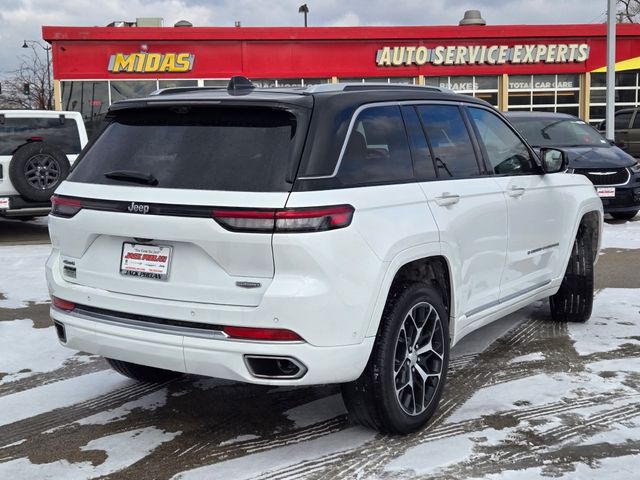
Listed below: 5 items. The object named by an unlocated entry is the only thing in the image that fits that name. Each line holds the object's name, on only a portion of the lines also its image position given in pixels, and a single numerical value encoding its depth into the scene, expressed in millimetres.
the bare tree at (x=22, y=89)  45175
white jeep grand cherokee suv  3316
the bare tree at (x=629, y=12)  54625
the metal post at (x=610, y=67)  18109
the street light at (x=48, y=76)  42994
